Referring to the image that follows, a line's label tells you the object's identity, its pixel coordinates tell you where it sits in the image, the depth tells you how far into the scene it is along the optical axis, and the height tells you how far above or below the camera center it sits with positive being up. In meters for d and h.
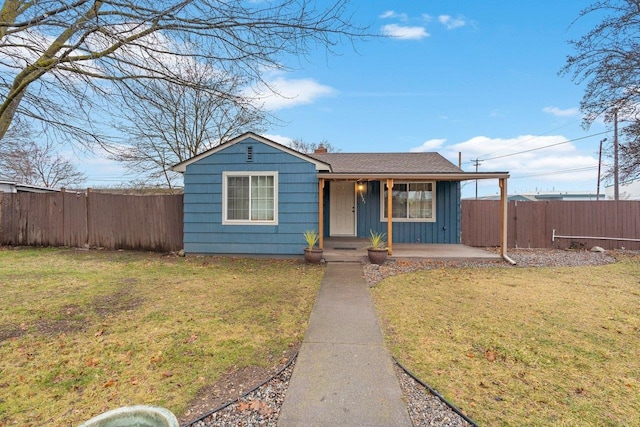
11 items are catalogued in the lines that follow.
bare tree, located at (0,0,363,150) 2.36 +1.51
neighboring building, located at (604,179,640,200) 27.98 +2.39
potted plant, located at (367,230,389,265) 7.36 -0.90
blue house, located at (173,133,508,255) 8.11 +0.60
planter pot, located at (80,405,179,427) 1.45 -0.99
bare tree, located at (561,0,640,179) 8.35 +4.37
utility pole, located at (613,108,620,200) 10.43 +2.44
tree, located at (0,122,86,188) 16.49 +2.84
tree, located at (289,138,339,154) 25.82 +6.20
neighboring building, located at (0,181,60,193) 11.48 +1.16
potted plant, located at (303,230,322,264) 7.51 -0.90
